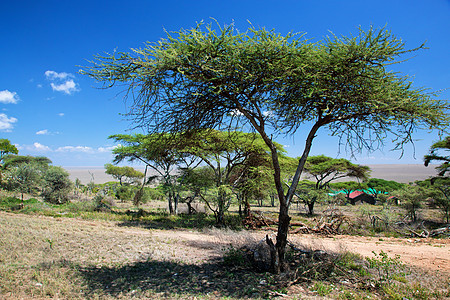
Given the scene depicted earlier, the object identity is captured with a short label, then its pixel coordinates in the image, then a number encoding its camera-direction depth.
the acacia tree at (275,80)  4.86
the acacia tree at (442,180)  17.72
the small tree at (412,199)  18.72
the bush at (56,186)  21.17
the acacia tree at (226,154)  13.58
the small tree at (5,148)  34.30
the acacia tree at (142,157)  18.19
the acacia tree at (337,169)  26.11
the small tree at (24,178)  20.05
